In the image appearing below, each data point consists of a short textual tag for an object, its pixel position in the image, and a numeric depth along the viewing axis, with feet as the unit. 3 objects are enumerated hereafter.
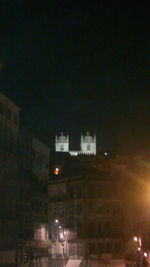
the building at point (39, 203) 231.30
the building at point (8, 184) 199.52
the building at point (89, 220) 275.80
